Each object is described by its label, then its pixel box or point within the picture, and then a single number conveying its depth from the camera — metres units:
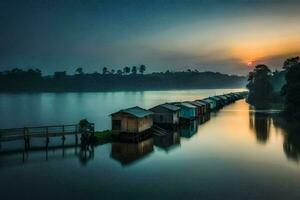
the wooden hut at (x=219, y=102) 112.81
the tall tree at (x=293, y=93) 69.62
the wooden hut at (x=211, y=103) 99.78
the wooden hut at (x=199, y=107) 81.39
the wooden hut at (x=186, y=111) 68.00
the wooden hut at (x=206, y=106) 92.50
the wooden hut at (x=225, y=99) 127.15
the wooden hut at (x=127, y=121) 45.78
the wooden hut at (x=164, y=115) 58.16
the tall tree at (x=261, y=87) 137.38
